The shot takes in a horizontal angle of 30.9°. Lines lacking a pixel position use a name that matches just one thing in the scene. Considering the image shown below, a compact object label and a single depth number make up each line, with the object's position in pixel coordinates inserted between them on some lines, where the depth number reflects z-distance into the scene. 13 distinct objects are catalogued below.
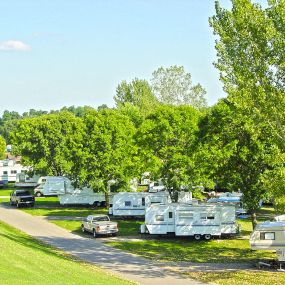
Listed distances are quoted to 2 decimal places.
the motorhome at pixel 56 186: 54.45
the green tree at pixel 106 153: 44.94
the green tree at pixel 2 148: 85.12
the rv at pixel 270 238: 26.12
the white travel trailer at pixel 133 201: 41.41
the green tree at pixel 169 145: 36.81
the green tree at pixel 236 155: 32.41
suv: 48.31
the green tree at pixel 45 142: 58.69
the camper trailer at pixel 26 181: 64.56
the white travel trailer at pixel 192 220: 34.28
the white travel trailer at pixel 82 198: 48.72
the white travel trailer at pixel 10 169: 71.19
